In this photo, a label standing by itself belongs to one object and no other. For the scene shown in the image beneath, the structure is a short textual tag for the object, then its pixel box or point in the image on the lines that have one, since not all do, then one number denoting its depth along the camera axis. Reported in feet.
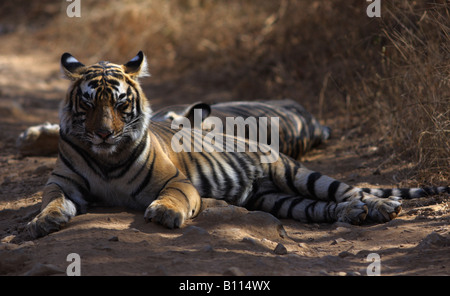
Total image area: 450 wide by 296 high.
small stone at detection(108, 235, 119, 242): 19.66
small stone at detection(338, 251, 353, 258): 20.04
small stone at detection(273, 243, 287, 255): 19.61
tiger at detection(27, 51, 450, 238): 22.50
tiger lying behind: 37.60
